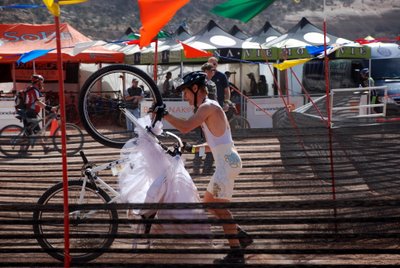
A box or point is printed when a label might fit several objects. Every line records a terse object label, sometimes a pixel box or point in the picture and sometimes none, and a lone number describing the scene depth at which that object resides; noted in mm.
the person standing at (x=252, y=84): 21375
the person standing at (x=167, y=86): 19086
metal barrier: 10422
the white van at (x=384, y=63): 19730
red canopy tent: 18344
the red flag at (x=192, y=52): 11503
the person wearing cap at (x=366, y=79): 18134
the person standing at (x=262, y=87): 21391
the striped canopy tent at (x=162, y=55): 19519
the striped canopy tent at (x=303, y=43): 18672
